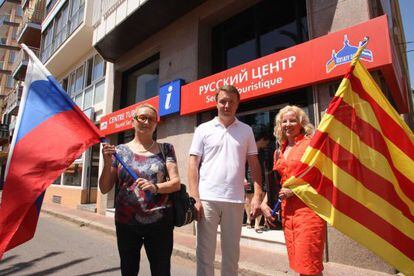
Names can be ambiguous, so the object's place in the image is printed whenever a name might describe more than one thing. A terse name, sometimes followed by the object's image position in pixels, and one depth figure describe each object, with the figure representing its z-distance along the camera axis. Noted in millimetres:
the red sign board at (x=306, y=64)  4809
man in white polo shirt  2811
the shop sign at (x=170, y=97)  8406
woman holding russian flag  2500
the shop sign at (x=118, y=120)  10179
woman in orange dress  2494
